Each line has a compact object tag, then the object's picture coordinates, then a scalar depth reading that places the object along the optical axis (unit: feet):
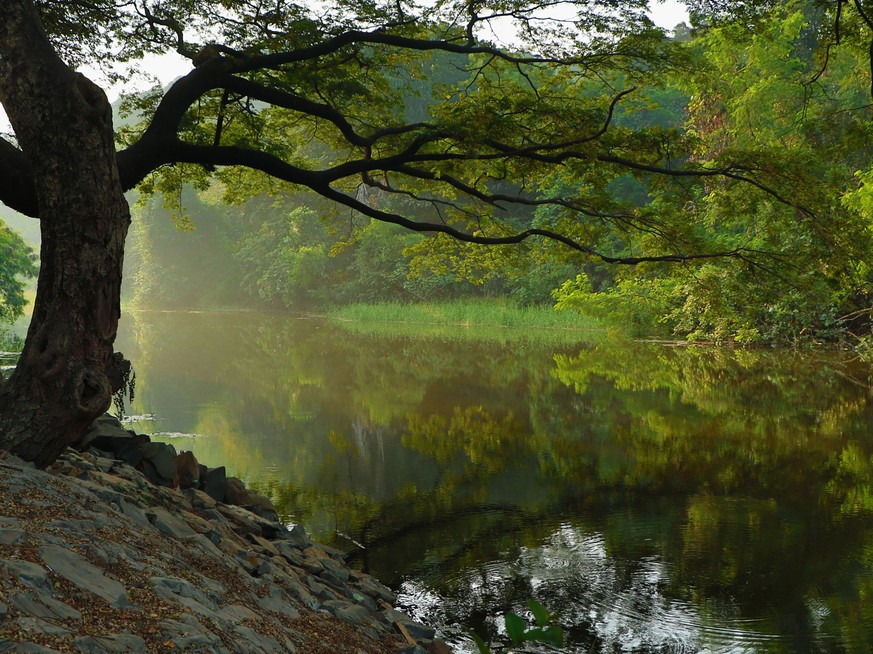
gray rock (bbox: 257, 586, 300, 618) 14.96
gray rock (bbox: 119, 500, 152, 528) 16.49
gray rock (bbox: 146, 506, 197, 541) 16.87
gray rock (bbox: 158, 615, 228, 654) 10.59
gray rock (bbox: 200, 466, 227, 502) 23.47
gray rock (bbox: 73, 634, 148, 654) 9.36
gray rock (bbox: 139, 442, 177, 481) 23.29
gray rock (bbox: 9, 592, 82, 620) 9.63
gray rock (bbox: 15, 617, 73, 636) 9.15
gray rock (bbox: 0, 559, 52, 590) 10.35
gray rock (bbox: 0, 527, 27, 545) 11.52
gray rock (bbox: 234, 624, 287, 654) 11.76
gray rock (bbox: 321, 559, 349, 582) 19.77
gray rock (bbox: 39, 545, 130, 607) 11.17
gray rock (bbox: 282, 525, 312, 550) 21.31
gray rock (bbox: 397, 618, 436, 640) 17.17
